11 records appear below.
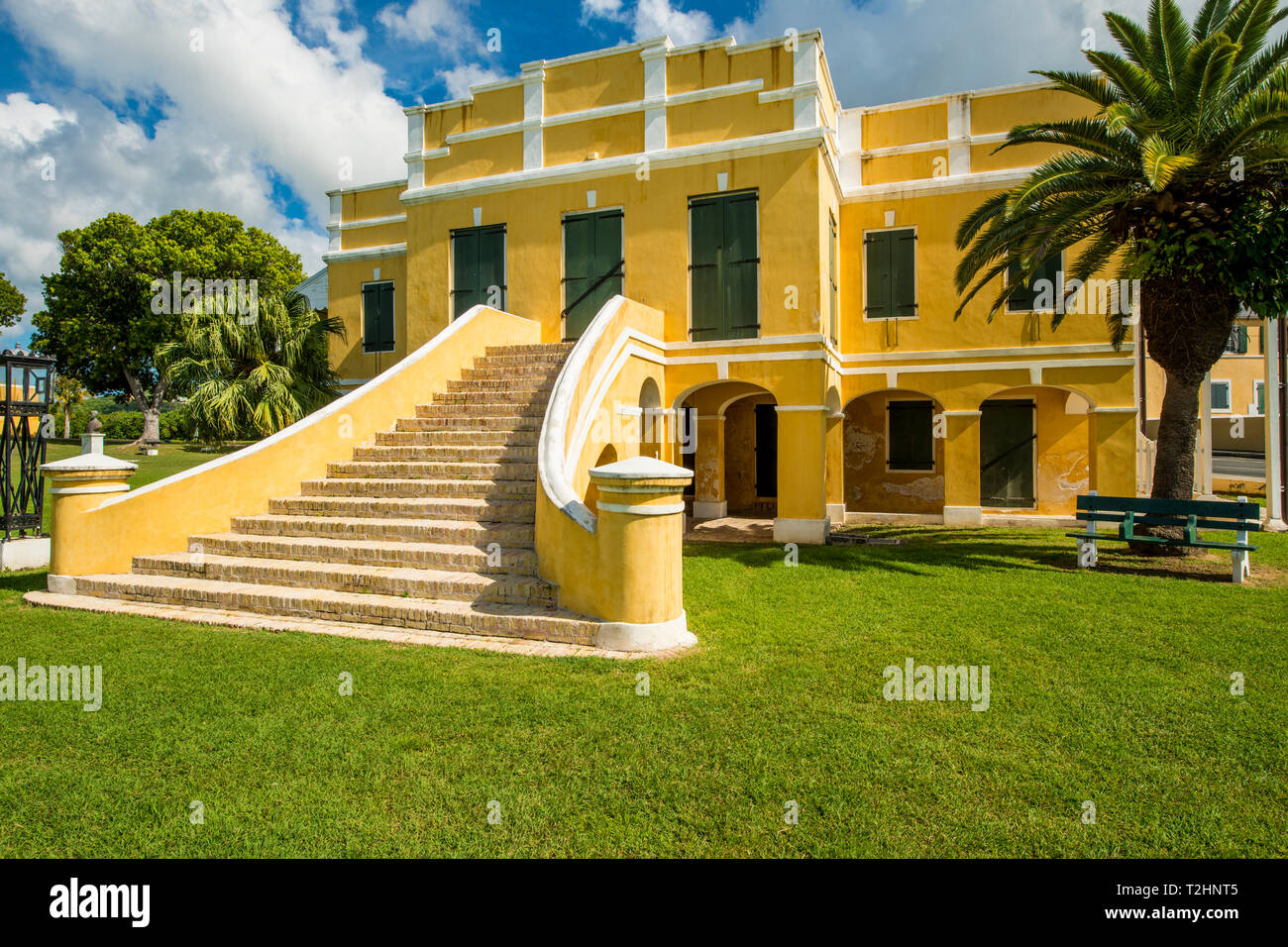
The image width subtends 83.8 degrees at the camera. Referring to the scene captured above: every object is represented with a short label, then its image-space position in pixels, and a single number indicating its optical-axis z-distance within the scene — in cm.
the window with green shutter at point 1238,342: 2633
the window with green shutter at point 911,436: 1700
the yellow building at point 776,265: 1291
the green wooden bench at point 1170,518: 901
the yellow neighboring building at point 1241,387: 2977
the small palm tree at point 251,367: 1423
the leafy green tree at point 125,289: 3108
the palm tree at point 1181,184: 912
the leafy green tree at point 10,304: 3509
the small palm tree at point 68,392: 4042
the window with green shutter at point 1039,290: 1487
